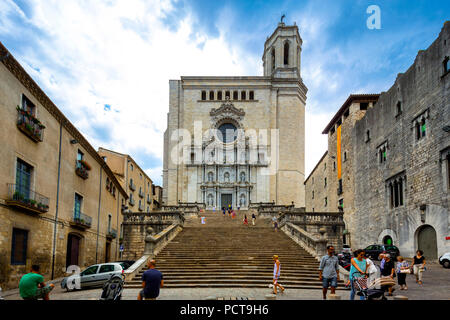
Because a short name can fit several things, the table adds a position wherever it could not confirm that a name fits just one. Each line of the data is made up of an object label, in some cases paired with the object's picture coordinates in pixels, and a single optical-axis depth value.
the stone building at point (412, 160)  22.89
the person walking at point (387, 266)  13.16
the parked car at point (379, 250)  24.70
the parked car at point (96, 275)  16.05
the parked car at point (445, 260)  20.42
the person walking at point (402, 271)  13.41
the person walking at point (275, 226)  26.10
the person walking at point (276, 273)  12.62
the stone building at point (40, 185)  15.94
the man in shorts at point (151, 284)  8.23
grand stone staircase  15.30
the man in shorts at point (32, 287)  7.78
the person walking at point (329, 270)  10.57
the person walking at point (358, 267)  9.53
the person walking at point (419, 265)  15.17
